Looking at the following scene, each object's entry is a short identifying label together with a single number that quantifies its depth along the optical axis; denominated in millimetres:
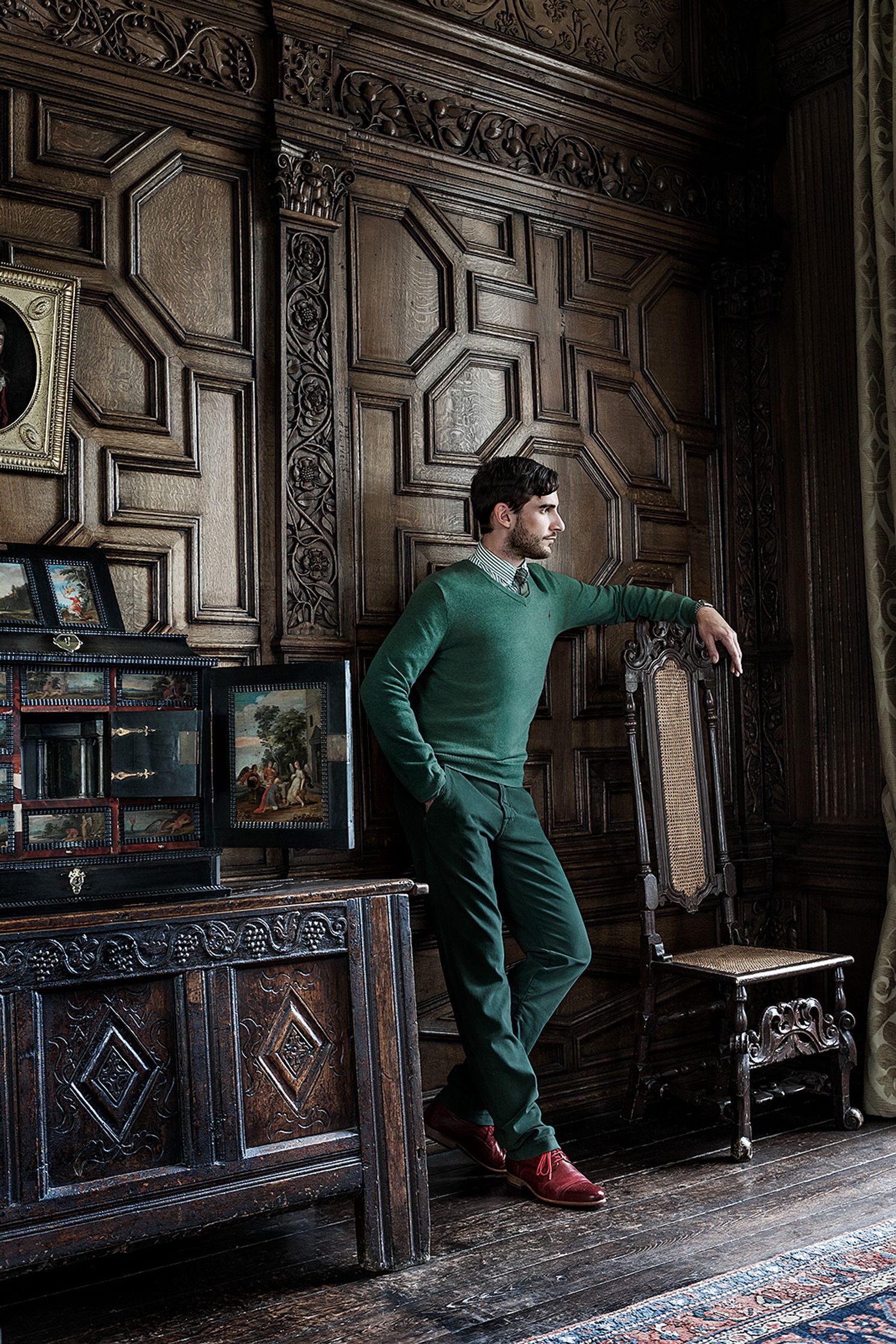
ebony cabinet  2586
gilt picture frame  3074
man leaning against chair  3166
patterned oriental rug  2318
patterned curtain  3936
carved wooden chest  2396
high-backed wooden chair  3561
